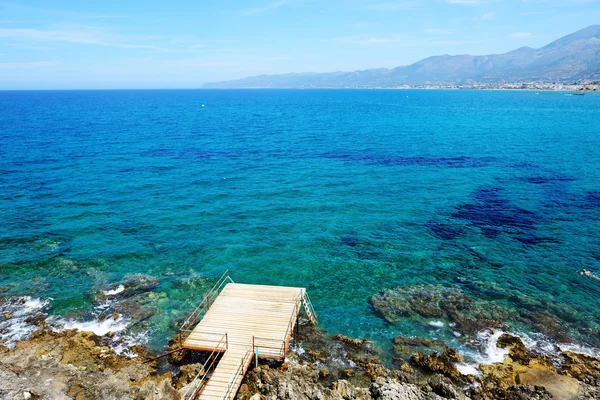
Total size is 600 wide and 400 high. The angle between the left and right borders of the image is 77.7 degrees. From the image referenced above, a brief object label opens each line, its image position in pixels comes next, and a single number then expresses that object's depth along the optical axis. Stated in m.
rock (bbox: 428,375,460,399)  18.93
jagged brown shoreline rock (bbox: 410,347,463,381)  21.06
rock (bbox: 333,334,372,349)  23.81
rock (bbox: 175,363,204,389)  20.30
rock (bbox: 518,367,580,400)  19.08
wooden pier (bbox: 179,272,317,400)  19.66
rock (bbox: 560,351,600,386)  20.23
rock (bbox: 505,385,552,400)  18.69
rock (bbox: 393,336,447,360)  23.17
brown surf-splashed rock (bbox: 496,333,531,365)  22.15
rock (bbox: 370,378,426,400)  18.45
